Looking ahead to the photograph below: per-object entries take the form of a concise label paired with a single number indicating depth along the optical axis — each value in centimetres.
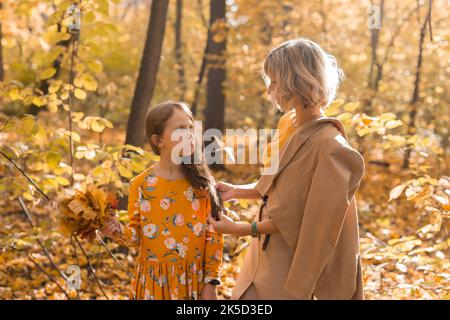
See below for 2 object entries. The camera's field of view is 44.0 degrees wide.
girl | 278
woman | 226
